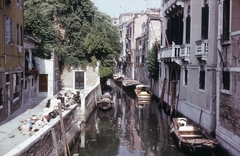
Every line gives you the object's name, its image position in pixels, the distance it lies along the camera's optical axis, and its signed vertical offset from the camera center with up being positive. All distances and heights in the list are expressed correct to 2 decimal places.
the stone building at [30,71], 17.70 -0.14
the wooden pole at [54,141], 8.52 -2.03
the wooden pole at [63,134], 9.41 -2.07
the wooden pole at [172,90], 18.97 -1.34
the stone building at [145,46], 32.34 +2.70
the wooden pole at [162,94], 21.97 -1.82
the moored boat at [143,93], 26.55 -2.13
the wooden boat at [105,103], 20.30 -2.31
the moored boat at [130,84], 33.40 -1.67
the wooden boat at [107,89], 26.05 -1.81
